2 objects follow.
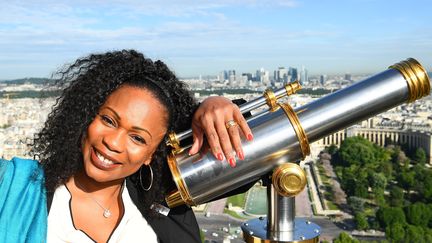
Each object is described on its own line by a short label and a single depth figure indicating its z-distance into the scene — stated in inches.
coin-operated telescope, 53.2
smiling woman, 51.4
